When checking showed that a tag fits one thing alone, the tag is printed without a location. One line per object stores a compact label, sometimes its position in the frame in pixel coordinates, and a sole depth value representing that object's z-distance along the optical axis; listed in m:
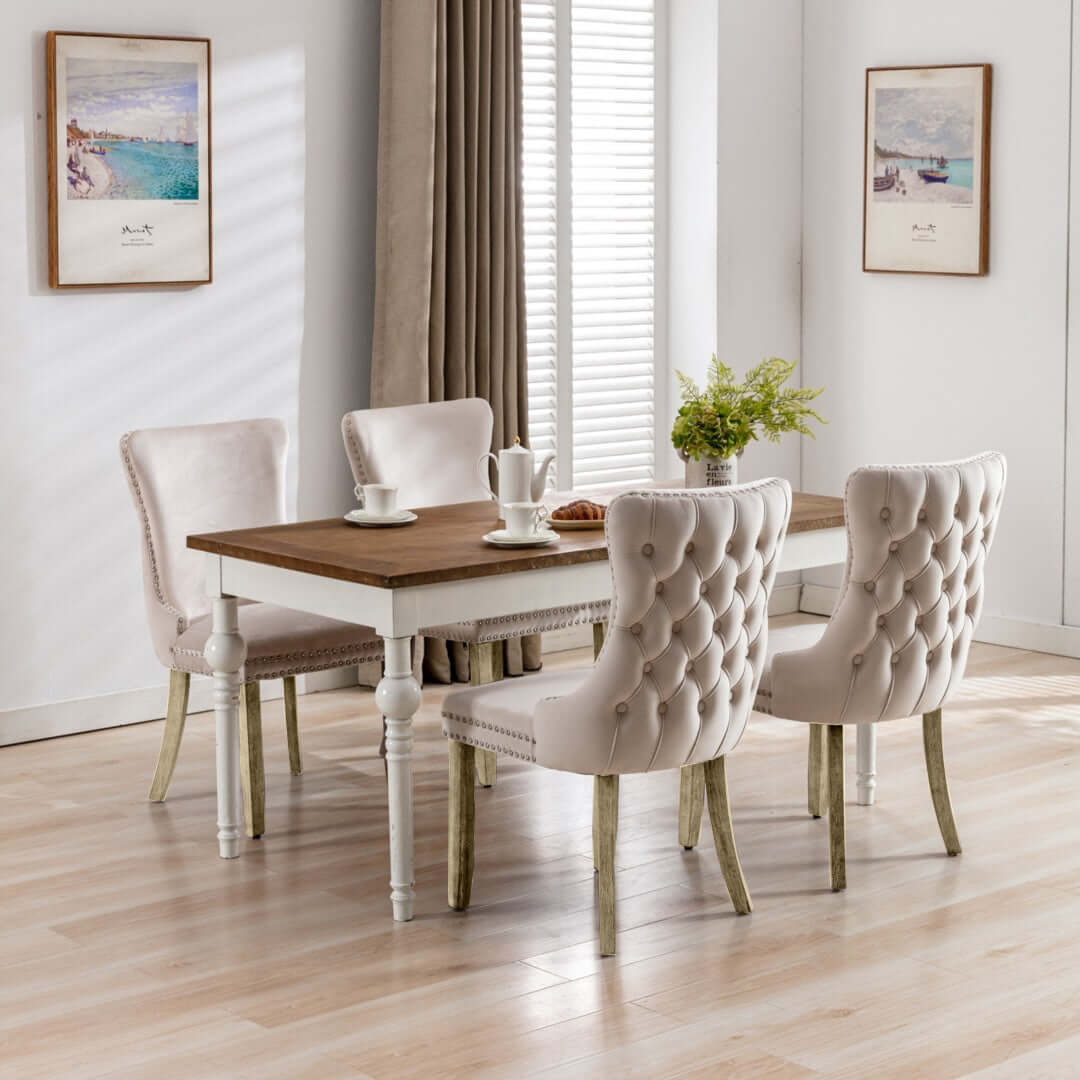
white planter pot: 4.30
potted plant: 4.24
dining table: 3.59
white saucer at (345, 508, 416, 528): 4.16
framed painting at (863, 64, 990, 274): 6.16
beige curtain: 5.50
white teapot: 3.97
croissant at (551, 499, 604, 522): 4.12
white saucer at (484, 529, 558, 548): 3.85
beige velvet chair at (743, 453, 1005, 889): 3.69
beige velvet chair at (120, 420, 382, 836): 4.29
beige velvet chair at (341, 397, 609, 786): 4.62
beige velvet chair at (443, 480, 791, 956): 3.34
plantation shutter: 6.18
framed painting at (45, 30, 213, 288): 4.96
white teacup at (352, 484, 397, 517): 4.19
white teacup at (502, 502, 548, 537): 3.91
